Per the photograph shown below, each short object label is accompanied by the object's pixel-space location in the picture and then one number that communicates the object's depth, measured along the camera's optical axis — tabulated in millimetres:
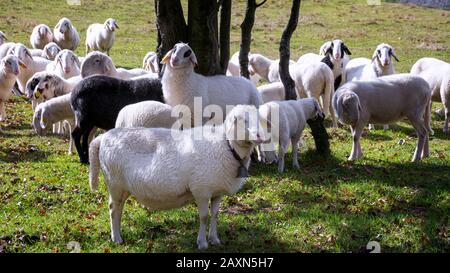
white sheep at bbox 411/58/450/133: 12117
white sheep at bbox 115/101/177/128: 8062
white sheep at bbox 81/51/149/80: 11906
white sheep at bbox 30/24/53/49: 20552
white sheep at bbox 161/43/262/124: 9070
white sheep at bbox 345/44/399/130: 13250
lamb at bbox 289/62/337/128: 12766
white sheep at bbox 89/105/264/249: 6055
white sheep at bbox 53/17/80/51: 20312
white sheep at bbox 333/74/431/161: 9602
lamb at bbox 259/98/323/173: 9016
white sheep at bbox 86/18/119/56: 20781
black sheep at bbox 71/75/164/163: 9469
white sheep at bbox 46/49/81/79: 13422
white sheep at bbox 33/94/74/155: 10609
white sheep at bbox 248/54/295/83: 15719
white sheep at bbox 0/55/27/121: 12705
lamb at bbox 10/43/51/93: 14641
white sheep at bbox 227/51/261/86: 15204
